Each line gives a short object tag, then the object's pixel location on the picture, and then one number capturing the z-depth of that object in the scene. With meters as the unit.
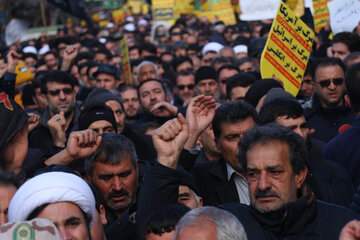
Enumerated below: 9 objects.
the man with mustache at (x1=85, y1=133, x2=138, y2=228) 9.74
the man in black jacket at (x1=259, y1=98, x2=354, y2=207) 9.38
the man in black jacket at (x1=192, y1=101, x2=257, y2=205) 9.88
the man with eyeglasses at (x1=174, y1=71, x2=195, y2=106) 20.06
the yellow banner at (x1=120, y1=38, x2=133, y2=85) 22.47
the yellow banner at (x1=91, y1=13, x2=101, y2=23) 88.65
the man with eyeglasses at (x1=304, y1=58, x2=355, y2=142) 13.84
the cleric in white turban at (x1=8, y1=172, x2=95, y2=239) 6.99
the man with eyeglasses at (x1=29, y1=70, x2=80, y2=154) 14.41
